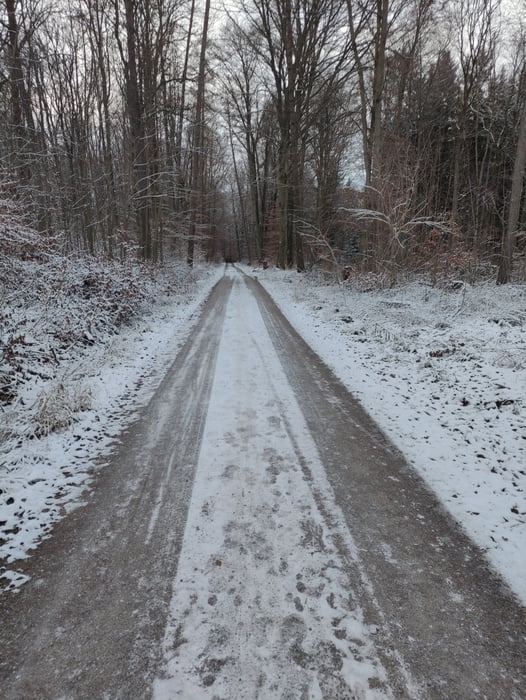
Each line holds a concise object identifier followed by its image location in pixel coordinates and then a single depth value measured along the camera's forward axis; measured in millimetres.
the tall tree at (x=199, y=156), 18156
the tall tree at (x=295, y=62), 15984
